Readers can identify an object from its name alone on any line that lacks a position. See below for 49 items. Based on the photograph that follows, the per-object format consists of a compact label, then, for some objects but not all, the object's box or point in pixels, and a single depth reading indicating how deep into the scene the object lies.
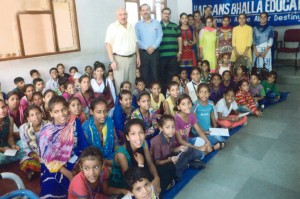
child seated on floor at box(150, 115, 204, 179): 2.21
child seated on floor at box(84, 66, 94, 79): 5.28
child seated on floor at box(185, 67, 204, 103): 3.79
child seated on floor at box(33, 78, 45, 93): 4.00
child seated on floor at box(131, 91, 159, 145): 2.86
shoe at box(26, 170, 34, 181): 2.35
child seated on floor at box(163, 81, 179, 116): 3.26
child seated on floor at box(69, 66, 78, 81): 4.97
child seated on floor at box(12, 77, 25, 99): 4.17
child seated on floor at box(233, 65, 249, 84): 4.48
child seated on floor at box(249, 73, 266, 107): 4.16
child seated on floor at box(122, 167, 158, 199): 1.59
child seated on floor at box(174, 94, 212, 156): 2.61
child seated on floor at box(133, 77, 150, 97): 3.85
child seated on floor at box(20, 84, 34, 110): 3.35
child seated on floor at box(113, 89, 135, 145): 2.91
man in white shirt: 3.79
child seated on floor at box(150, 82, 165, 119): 3.44
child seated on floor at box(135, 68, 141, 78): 4.58
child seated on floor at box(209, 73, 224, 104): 3.81
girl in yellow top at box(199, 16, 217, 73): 4.77
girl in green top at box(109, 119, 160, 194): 1.96
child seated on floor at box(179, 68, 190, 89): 4.34
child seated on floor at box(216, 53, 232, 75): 4.63
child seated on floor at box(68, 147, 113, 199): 1.60
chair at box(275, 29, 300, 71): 5.59
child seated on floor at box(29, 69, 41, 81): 4.47
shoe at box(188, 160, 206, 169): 2.41
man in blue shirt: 4.17
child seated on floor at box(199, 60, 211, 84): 4.40
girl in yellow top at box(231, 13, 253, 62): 4.88
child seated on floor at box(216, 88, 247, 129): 3.30
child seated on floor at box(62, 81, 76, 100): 3.64
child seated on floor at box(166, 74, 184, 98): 3.93
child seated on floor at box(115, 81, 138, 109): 3.57
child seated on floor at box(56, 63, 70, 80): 4.82
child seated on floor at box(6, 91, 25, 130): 3.13
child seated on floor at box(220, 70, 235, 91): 4.07
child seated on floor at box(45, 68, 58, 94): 4.62
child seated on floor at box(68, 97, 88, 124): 2.78
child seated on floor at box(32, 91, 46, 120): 3.28
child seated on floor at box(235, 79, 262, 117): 3.78
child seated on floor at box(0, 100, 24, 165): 2.64
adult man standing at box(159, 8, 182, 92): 4.47
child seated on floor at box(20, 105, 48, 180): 2.39
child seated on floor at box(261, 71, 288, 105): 4.30
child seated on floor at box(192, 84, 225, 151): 3.07
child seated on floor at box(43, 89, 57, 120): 3.13
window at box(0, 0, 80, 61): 4.24
